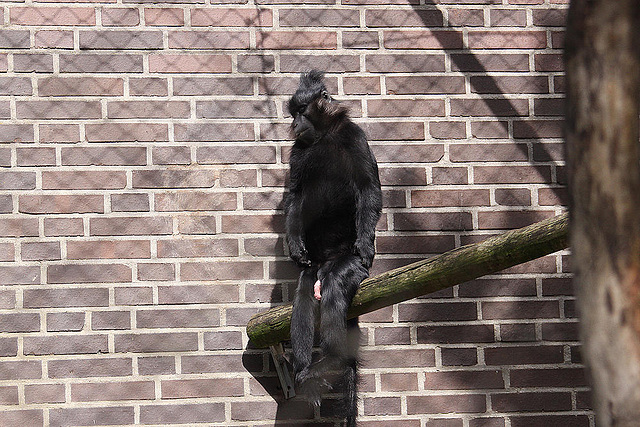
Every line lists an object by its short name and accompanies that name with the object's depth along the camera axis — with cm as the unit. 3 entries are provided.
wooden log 480
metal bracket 699
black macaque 611
